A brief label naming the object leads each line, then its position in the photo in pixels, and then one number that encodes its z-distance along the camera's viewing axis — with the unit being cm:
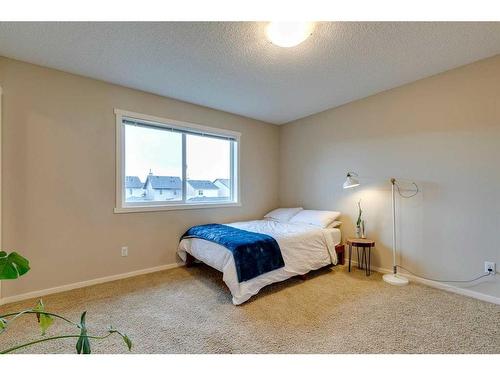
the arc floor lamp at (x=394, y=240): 266
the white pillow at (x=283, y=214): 381
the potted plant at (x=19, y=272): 77
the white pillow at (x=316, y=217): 332
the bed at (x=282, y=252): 226
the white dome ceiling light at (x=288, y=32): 176
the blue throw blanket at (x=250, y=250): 224
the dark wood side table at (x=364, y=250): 287
